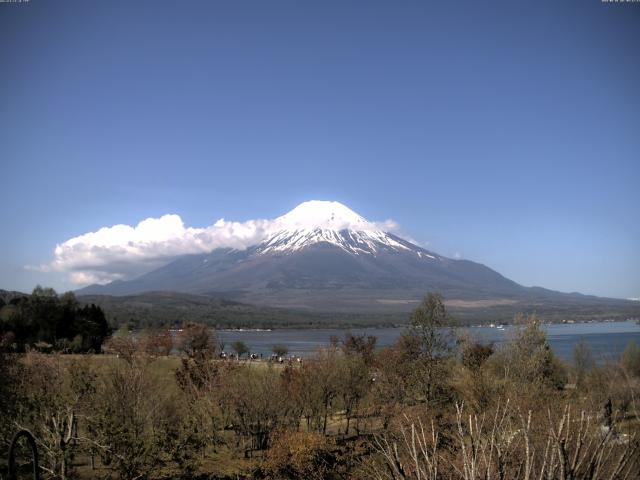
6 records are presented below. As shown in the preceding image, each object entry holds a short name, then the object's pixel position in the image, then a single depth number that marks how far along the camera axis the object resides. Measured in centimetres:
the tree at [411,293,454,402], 2795
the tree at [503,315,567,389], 2941
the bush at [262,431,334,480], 2244
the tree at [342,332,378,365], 5081
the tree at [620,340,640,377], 4784
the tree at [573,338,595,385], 5185
